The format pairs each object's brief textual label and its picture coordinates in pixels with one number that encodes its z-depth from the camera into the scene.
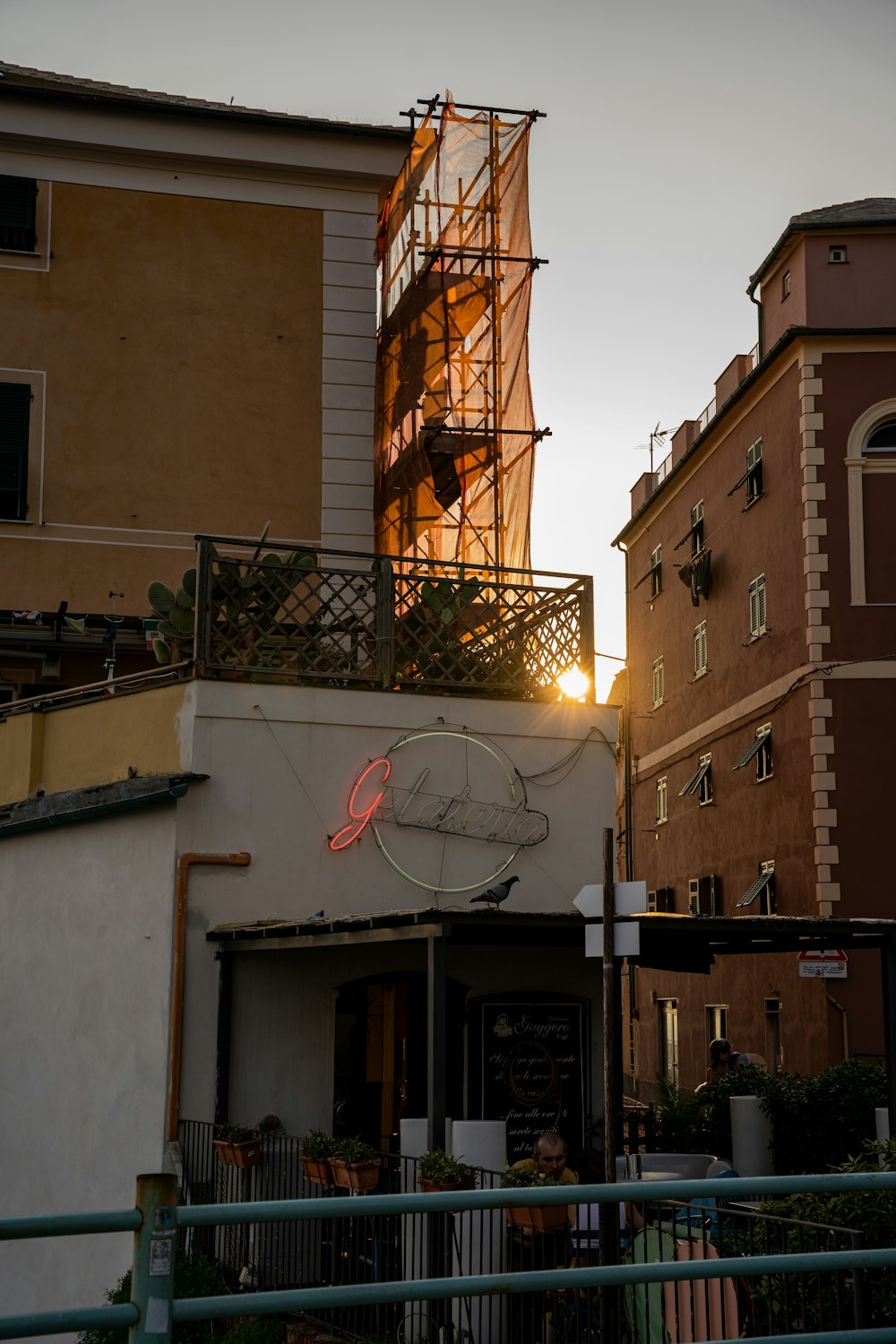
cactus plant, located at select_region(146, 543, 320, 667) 13.77
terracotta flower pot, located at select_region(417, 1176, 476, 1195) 9.57
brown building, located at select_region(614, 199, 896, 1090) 24.11
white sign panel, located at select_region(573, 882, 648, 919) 9.31
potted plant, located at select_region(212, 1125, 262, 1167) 11.73
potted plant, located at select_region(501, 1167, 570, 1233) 9.09
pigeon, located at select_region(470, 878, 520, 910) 11.81
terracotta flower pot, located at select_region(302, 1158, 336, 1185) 10.94
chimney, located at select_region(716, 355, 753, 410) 29.64
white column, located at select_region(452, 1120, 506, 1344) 9.62
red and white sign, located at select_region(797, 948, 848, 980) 21.17
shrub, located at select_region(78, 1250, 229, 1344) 10.25
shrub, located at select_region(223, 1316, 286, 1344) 9.68
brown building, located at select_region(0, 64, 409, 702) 19.38
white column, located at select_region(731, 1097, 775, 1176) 13.55
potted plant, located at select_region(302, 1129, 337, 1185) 10.98
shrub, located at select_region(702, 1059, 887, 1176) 15.87
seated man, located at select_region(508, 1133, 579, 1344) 9.51
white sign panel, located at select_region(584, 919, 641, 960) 8.97
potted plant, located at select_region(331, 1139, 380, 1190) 10.55
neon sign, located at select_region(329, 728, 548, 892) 13.90
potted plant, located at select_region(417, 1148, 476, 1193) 9.63
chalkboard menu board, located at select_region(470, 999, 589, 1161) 13.34
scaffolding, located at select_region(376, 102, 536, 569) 21.05
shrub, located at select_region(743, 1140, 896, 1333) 7.63
